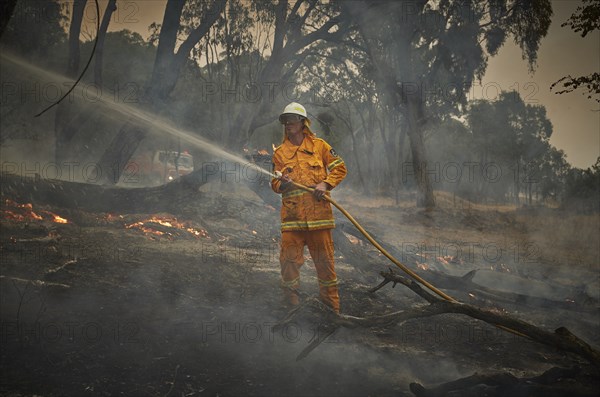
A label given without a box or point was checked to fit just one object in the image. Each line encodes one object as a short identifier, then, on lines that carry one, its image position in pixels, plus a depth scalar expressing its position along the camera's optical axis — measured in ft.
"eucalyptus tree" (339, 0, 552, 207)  49.37
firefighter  14.64
